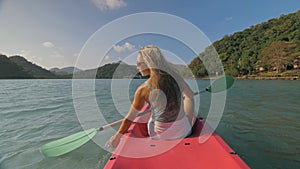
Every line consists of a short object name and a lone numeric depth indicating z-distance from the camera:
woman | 1.55
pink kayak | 1.38
